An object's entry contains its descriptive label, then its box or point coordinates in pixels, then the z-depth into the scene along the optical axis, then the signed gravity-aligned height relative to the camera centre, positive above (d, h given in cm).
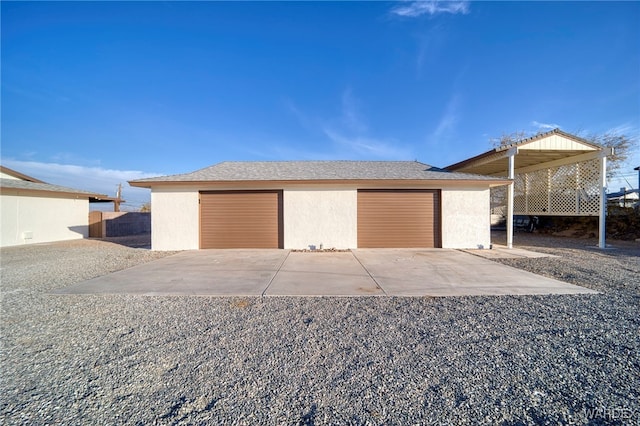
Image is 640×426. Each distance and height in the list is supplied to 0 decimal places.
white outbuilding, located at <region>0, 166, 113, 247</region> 1050 -2
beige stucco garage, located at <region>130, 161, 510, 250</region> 894 -7
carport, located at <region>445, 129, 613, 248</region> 855 +187
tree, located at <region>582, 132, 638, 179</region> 1540 +380
